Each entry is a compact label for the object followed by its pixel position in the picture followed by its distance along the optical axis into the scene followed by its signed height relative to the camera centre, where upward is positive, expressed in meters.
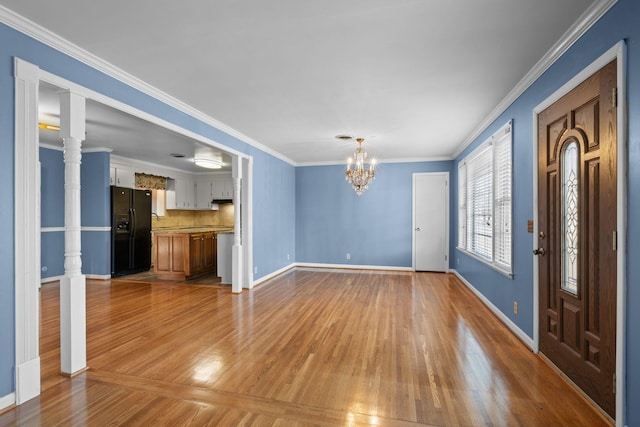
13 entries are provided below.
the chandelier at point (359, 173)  5.09 +0.68
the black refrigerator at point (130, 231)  6.36 -0.35
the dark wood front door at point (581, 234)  1.88 -0.14
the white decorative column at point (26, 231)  2.08 -0.11
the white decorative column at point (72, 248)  2.49 -0.27
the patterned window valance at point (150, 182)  7.32 +0.78
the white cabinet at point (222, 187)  8.58 +0.74
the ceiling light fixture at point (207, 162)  6.17 +1.03
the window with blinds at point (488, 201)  3.74 +0.18
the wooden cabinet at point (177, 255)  6.21 -0.82
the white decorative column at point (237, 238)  5.10 -0.40
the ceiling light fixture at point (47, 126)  4.18 +1.18
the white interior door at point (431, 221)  6.86 -0.17
